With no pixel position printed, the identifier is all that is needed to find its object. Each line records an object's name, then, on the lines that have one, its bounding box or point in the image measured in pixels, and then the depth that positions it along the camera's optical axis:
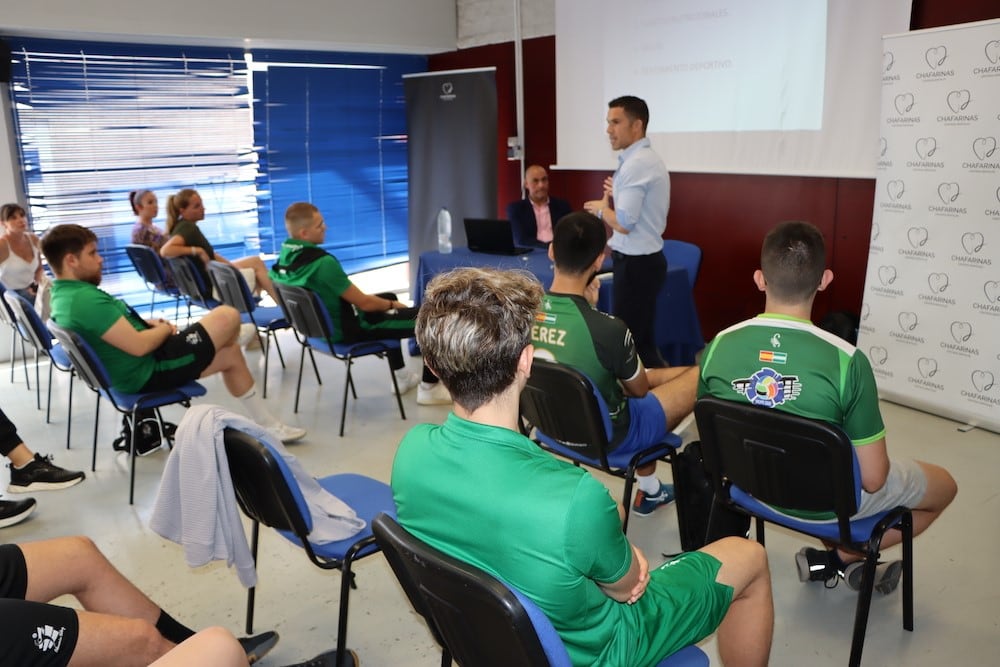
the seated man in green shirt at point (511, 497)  1.25
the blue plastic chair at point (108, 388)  3.21
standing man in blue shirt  4.05
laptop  4.87
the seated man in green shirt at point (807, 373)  1.95
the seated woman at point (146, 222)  5.71
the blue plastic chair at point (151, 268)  5.48
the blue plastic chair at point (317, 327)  3.97
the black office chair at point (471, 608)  1.23
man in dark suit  5.74
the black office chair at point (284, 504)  1.94
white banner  3.67
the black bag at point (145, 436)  3.94
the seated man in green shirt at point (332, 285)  4.08
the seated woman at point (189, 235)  5.29
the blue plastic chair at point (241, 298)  4.65
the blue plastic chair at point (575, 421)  2.39
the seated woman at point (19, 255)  4.76
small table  4.67
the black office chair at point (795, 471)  1.90
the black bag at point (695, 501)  2.47
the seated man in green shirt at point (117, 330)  3.25
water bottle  6.73
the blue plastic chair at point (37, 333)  3.91
